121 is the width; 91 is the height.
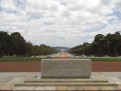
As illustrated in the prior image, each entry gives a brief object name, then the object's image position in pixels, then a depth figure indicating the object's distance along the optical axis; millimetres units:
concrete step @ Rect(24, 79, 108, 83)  5025
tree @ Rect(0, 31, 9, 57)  29040
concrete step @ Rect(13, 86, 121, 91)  4697
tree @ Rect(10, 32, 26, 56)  29741
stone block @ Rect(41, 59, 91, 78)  5383
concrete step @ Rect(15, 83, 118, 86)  4875
